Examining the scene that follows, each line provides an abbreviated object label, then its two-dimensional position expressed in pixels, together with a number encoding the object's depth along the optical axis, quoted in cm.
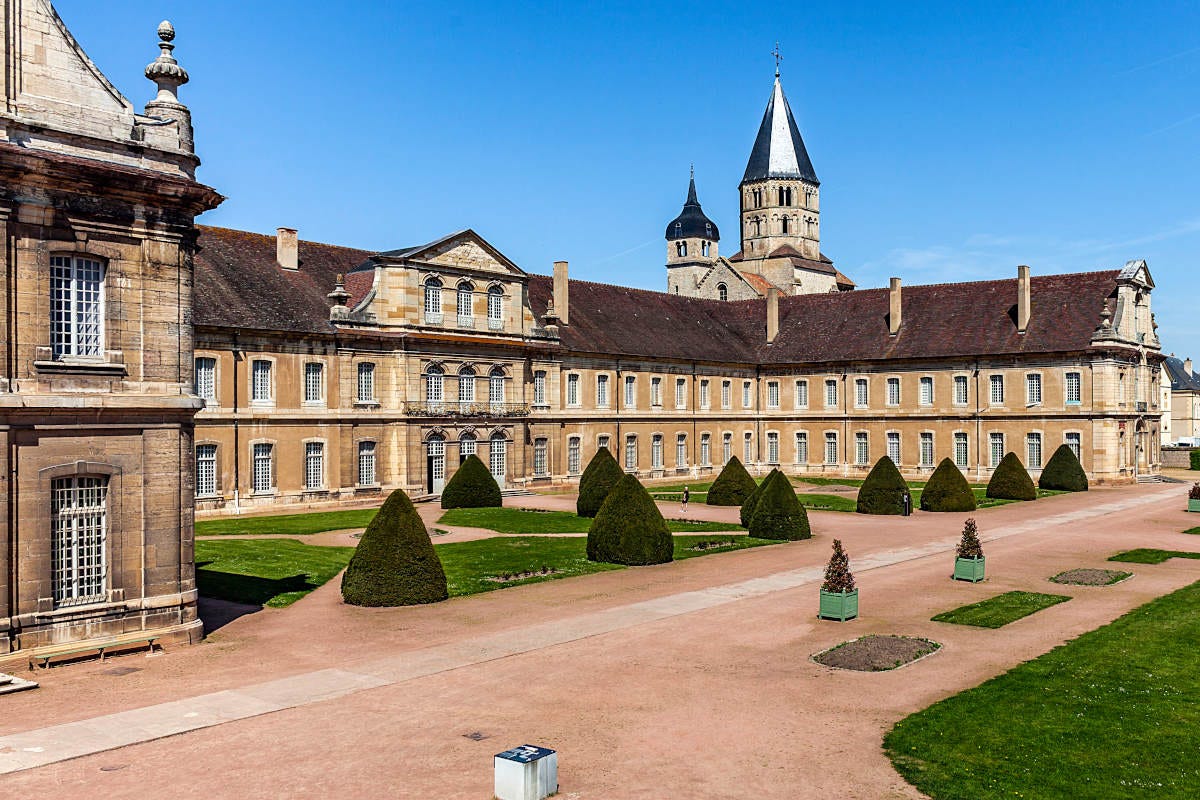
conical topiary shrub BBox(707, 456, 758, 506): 4175
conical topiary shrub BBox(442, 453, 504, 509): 4016
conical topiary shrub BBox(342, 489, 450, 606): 2119
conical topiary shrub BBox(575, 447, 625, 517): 3759
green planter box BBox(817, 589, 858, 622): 1950
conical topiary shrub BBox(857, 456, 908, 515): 3900
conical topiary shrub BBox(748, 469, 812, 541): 3147
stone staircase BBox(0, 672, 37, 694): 1492
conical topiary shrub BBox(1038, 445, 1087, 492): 4822
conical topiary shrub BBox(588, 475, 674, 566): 2662
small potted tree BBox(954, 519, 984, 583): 2394
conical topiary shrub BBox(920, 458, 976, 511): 4006
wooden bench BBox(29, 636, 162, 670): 1625
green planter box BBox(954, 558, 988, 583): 2395
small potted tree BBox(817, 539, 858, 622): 1952
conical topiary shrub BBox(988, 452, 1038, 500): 4466
